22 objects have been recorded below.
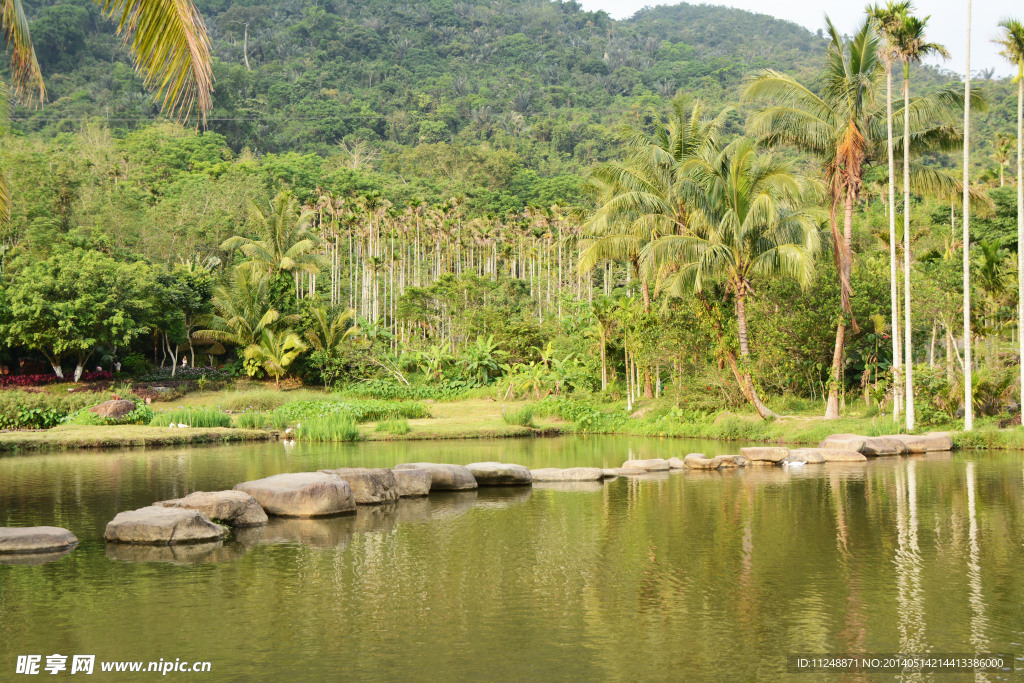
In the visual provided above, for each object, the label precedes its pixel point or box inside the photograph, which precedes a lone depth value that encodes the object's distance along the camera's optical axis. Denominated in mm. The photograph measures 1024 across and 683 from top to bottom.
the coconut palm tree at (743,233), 23125
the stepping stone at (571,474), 16297
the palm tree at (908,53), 21234
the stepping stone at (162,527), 10562
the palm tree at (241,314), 38938
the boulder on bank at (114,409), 25734
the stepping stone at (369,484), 13680
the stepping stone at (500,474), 15555
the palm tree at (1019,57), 20875
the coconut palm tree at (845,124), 23109
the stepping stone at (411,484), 14500
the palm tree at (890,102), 21516
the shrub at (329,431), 24062
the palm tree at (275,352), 37594
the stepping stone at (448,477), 15102
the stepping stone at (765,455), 18578
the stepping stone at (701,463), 17703
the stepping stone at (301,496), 12547
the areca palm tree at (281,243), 40000
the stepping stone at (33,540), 10031
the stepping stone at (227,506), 11508
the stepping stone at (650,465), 17438
